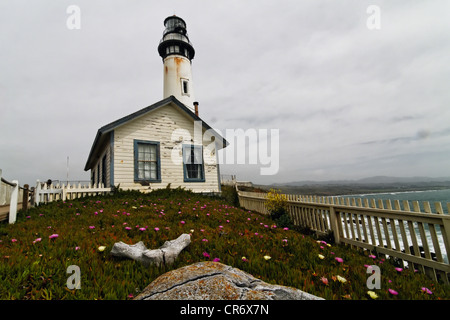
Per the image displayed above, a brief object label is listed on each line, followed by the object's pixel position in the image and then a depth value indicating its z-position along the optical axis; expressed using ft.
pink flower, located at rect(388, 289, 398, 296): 7.23
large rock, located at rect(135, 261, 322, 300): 5.27
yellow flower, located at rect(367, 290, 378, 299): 6.88
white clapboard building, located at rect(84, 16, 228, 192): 31.68
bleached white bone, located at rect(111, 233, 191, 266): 9.09
